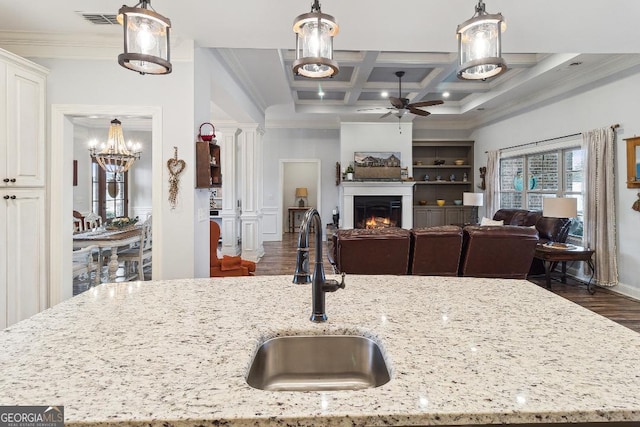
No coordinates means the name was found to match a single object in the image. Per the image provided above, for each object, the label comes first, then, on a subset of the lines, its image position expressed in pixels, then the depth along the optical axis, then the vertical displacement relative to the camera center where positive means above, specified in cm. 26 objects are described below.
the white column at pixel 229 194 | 700 +30
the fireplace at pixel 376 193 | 800 +38
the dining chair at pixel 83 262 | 381 -59
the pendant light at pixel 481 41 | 152 +74
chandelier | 528 +91
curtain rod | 455 +114
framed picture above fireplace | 802 +99
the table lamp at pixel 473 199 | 715 +23
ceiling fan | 540 +161
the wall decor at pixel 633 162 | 425 +58
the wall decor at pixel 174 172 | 317 +34
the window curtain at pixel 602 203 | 460 +10
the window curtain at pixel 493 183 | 732 +57
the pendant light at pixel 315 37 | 155 +77
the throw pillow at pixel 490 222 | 605 -20
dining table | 414 -34
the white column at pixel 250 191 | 661 +35
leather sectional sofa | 376 -44
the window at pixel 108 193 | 794 +38
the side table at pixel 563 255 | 457 -57
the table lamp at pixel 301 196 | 1112 +44
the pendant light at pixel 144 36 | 149 +75
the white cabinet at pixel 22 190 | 273 +16
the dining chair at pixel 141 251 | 455 -55
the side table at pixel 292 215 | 1045 -14
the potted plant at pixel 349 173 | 801 +83
